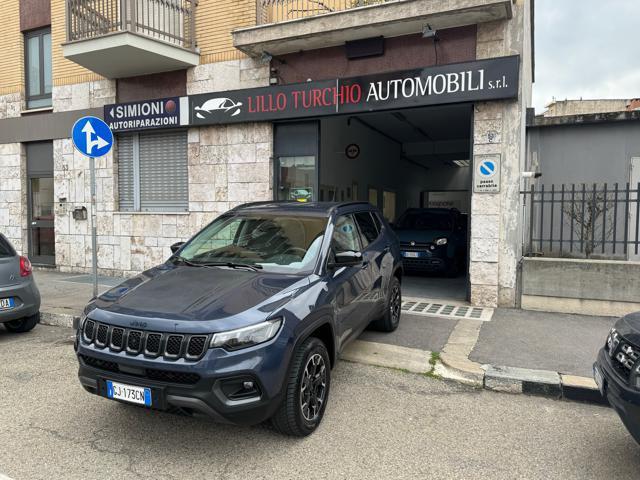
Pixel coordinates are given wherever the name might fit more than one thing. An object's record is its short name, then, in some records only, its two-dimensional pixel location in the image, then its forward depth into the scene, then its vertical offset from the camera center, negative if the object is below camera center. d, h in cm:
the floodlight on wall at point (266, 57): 879 +279
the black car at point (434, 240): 1045 -63
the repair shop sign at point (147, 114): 973 +199
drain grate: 712 -151
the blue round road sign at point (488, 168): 748 +68
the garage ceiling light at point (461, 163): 2152 +228
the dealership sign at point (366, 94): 724 +197
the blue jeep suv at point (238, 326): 305 -79
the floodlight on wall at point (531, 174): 798 +66
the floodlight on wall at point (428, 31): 748 +278
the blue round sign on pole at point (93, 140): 672 +98
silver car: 587 -101
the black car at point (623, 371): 274 -97
